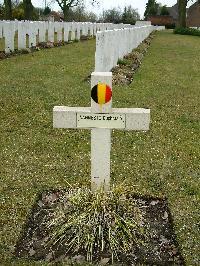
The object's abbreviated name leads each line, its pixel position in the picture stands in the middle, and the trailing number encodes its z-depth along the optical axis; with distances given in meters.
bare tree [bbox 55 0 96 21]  53.53
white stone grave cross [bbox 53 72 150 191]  3.45
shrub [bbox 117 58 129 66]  12.65
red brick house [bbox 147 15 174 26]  79.12
